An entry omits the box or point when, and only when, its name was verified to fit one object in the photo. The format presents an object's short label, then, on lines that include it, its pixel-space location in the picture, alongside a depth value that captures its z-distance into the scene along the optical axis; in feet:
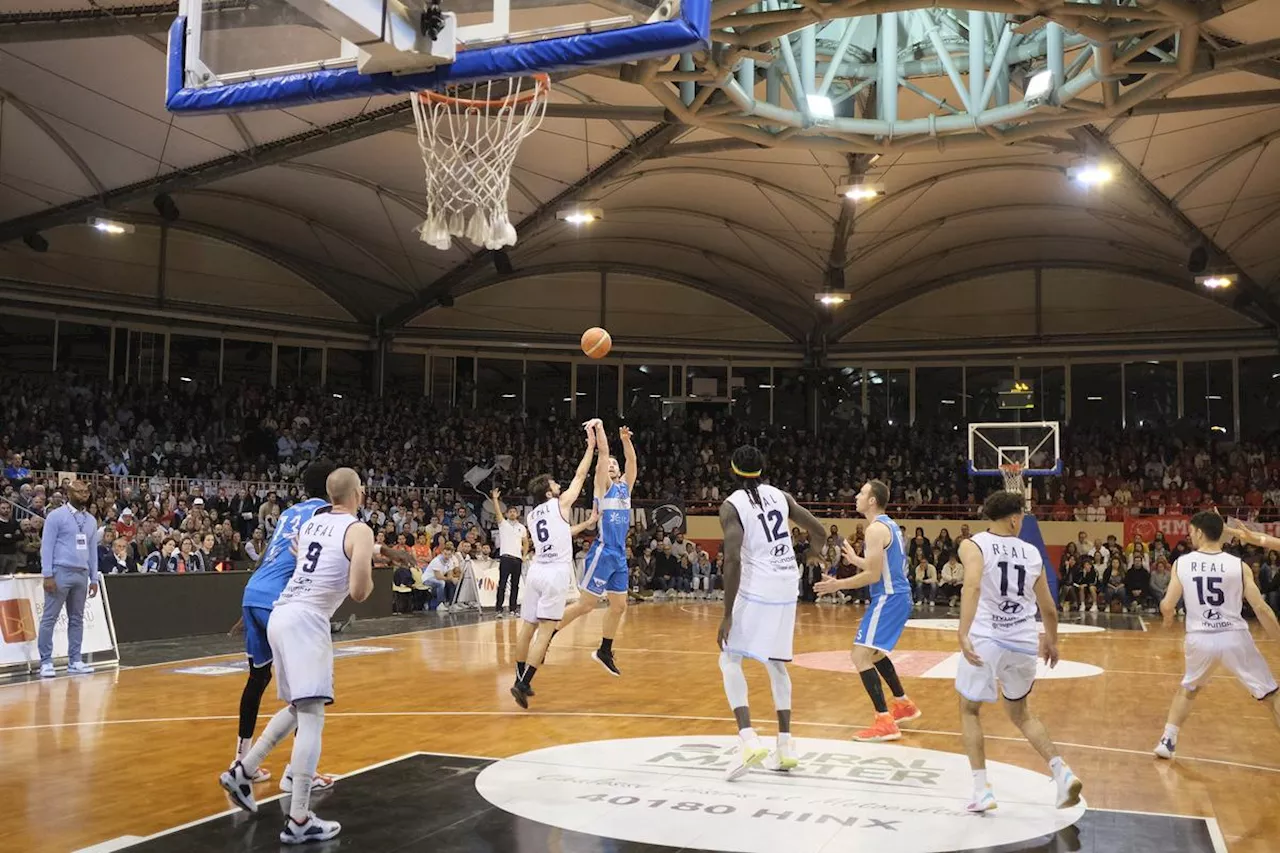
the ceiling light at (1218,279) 80.43
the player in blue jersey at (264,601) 20.59
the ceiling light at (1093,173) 60.34
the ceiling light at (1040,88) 48.91
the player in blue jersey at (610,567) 35.53
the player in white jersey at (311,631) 17.17
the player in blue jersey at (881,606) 25.67
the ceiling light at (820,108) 51.43
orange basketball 38.06
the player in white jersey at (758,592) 22.02
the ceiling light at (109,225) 74.69
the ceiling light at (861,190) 64.03
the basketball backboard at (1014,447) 84.74
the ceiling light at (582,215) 66.49
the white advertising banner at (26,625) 36.91
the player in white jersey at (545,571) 31.02
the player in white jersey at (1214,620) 24.08
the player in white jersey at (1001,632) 19.45
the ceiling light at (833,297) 86.17
